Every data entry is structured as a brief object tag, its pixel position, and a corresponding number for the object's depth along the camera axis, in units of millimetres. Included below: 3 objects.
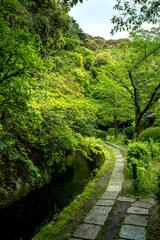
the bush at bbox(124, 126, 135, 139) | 15777
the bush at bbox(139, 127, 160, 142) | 9349
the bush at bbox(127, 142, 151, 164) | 6629
